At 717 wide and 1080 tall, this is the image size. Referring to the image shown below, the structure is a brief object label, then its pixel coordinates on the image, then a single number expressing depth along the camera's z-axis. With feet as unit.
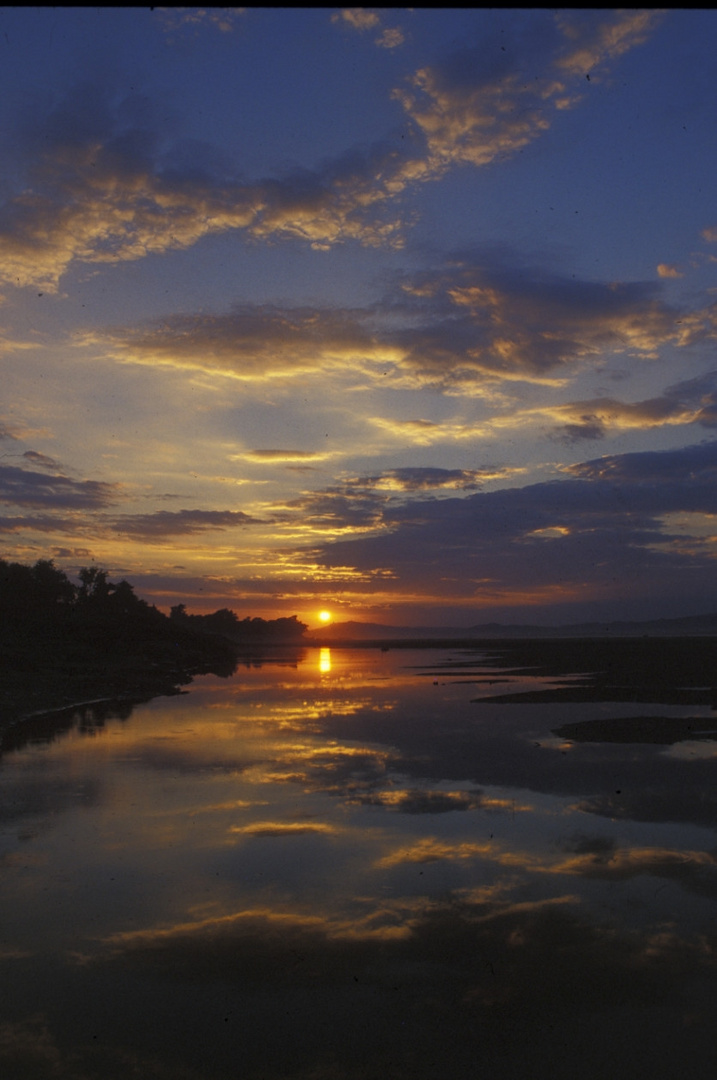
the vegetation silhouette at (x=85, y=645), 149.99
